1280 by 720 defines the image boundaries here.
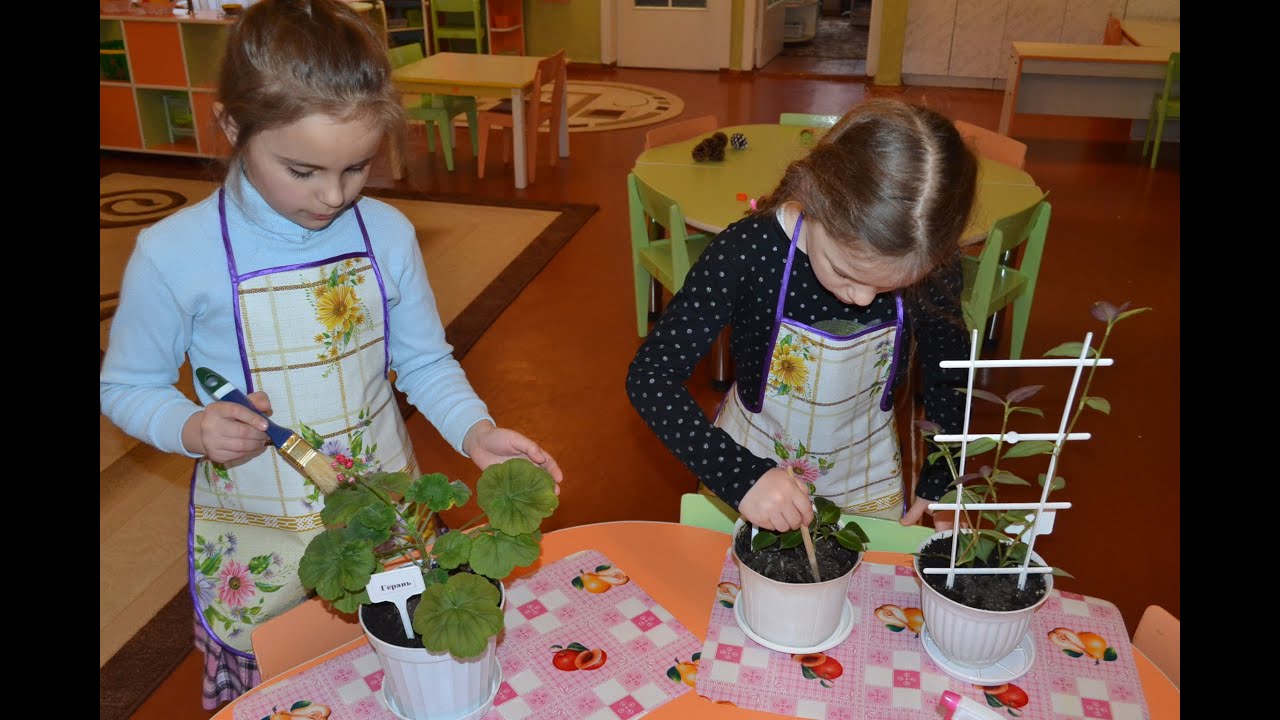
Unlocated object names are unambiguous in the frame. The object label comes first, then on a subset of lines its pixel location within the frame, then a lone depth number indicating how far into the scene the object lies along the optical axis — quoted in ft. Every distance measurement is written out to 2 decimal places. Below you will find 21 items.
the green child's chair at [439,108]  18.80
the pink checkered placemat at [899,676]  3.33
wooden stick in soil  3.39
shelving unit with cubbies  17.65
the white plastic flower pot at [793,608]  3.39
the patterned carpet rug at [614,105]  22.34
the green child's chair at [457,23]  25.20
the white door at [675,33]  27.14
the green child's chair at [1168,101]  18.60
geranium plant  2.90
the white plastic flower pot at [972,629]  3.31
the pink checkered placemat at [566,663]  3.34
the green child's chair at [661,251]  9.36
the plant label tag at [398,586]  3.06
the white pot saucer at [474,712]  3.26
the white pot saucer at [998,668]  3.43
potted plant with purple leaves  3.31
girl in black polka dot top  3.84
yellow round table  9.36
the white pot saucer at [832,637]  3.54
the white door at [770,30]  27.45
